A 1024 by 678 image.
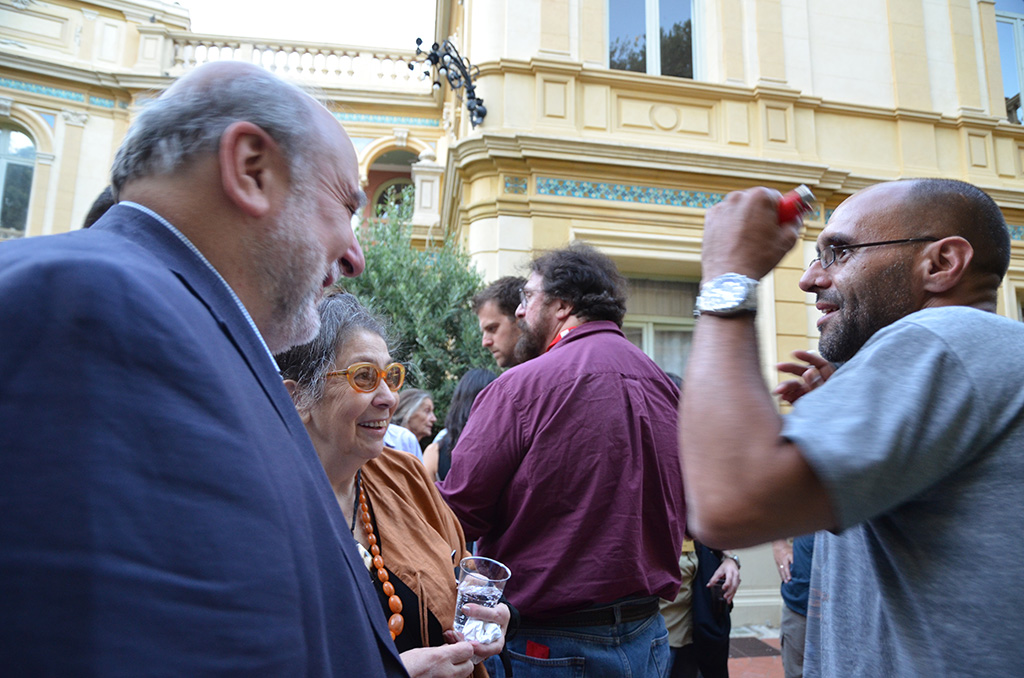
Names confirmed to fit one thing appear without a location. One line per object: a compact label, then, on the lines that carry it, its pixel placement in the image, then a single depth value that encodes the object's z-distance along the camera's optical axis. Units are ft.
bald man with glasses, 2.89
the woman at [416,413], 16.49
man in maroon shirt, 6.73
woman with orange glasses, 5.47
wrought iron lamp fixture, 22.57
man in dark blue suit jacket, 1.92
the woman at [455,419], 13.09
